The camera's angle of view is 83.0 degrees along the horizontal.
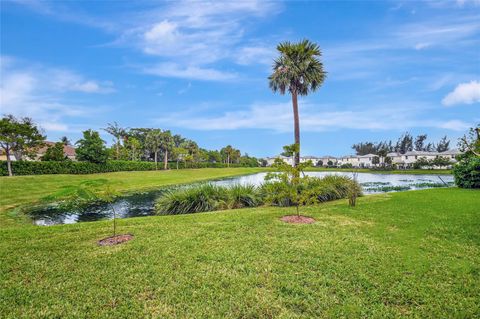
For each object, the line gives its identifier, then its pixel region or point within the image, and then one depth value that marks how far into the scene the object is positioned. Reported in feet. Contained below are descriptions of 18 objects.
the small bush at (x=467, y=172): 59.87
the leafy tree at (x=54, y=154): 129.80
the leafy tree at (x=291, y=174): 29.07
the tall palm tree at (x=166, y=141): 200.64
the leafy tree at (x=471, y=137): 27.81
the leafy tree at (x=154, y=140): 199.52
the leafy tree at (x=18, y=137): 100.83
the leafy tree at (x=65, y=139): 261.03
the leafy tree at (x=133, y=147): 212.02
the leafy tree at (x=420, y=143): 365.98
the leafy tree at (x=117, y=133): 219.82
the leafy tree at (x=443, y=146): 339.18
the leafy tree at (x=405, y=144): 368.27
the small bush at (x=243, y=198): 43.20
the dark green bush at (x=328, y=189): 41.32
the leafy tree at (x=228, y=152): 323.39
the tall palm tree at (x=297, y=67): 69.10
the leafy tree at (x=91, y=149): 132.05
